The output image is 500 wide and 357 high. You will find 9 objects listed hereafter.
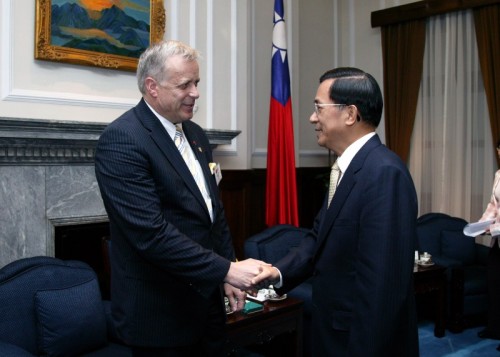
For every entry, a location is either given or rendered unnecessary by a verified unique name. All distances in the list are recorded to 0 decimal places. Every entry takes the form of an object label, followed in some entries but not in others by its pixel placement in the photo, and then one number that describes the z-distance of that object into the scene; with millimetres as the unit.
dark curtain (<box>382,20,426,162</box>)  5613
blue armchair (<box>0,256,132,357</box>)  2605
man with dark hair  1456
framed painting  3430
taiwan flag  4680
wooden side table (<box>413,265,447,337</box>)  4187
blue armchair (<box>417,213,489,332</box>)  4371
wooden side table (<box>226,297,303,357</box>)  2885
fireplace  3203
